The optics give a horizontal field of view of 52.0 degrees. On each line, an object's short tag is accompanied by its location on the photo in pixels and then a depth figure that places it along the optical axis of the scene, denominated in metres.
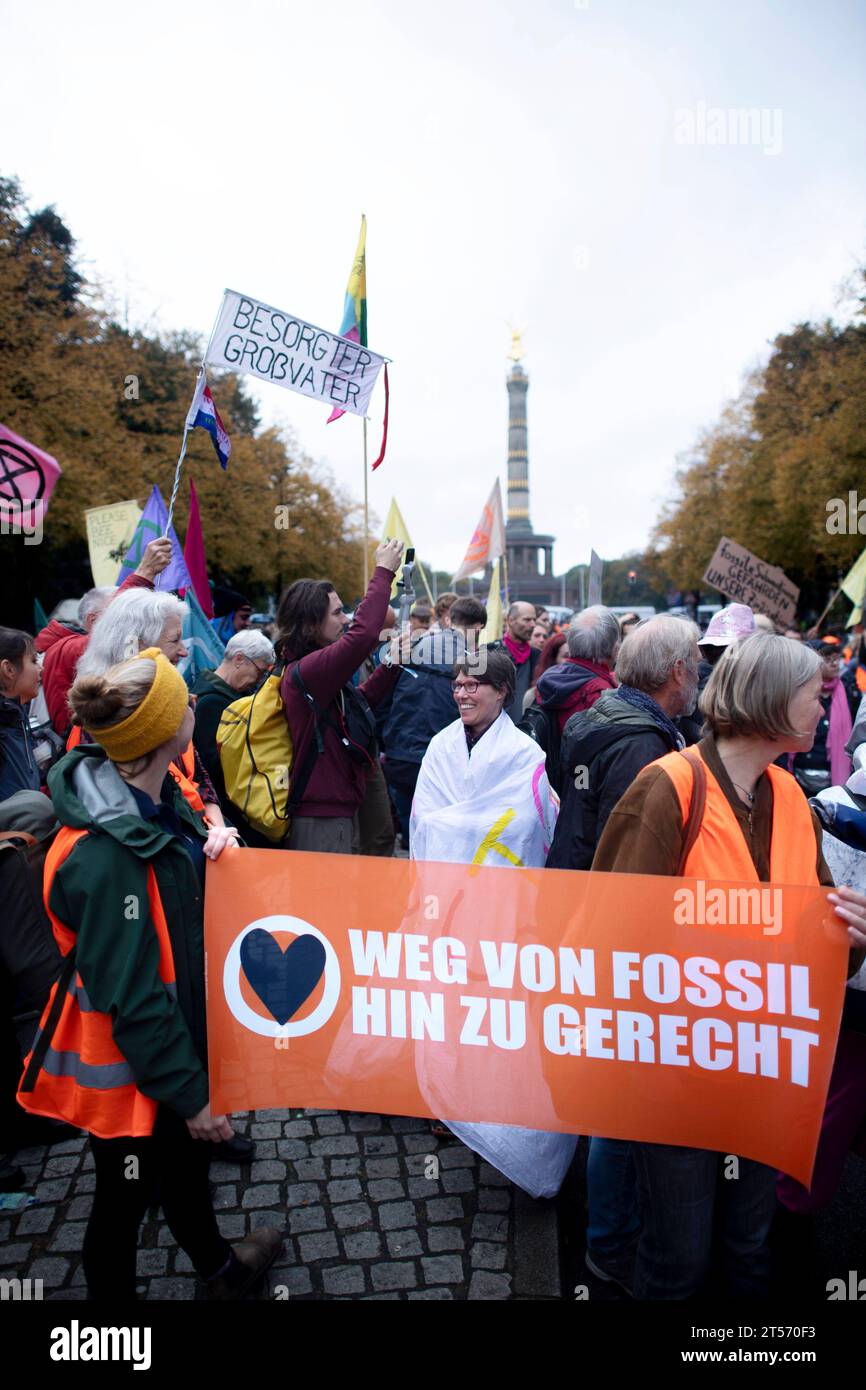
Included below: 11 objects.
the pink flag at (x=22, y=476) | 6.06
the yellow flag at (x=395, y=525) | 9.11
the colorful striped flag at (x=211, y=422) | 5.96
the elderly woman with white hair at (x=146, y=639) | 2.87
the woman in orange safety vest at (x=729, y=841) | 2.17
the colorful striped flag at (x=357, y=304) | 7.06
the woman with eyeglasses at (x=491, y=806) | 3.02
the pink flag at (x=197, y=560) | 7.55
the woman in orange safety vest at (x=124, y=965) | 2.11
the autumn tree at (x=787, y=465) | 20.38
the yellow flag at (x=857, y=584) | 9.47
